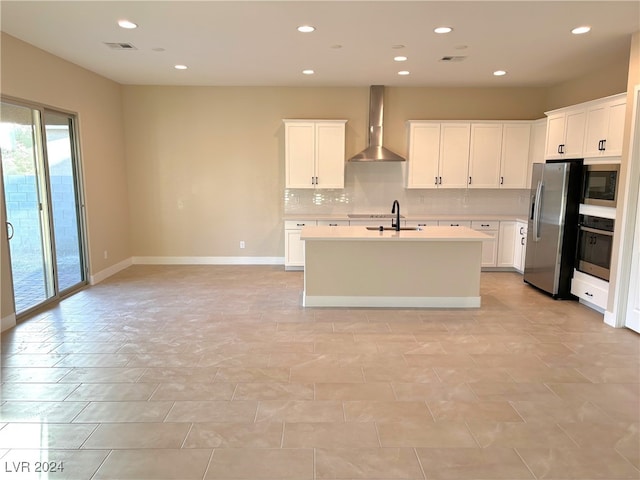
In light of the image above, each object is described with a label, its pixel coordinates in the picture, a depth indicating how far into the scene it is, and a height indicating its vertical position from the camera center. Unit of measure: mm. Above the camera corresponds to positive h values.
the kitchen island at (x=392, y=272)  4910 -986
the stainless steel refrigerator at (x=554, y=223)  5128 -442
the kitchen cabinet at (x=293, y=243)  6746 -888
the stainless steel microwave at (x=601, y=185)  4477 +49
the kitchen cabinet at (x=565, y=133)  5109 +714
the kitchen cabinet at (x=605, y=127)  4449 +689
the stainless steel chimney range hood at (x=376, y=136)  6668 +865
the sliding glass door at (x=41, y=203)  4445 -189
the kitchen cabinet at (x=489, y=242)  6680 -867
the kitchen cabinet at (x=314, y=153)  6707 +563
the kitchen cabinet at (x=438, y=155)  6754 +546
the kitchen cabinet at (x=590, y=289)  4664 -1172
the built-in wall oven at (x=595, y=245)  4598 -642
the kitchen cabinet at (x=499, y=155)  6766 +551
